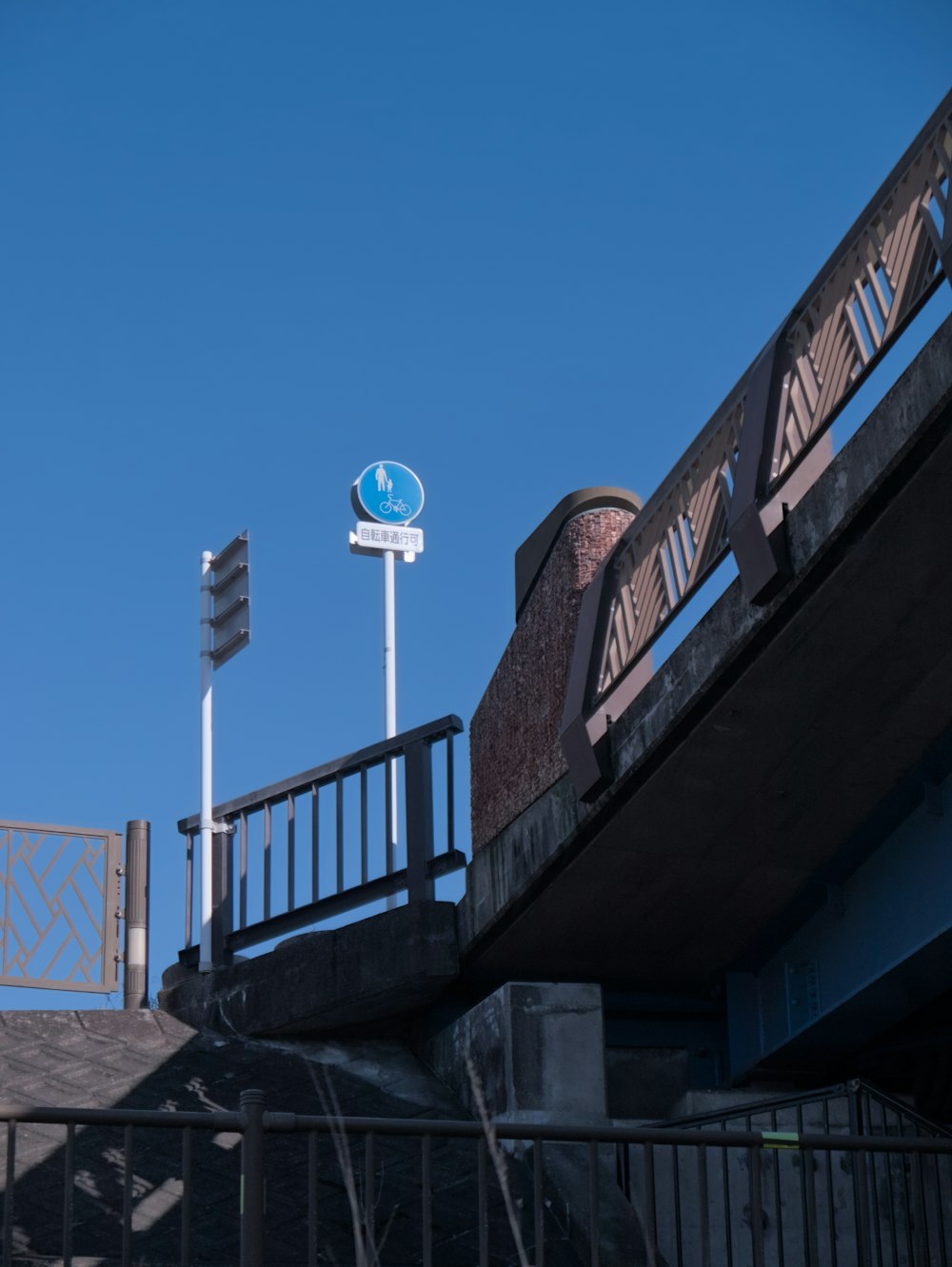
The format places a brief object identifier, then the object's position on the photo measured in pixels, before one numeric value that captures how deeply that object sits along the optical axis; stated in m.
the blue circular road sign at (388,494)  19.30
